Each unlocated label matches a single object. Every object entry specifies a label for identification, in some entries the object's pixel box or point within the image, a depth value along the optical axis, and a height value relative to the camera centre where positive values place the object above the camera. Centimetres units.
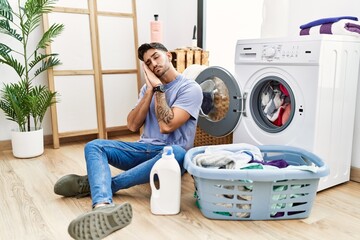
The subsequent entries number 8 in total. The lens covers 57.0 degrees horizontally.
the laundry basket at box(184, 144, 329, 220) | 150 -66
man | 176 -46
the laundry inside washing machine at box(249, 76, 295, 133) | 195 -34
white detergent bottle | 160 -65
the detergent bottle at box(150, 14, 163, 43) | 317 +19
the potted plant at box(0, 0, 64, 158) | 266 -25
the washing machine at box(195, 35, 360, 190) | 178 -28
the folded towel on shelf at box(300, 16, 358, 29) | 196 +16
